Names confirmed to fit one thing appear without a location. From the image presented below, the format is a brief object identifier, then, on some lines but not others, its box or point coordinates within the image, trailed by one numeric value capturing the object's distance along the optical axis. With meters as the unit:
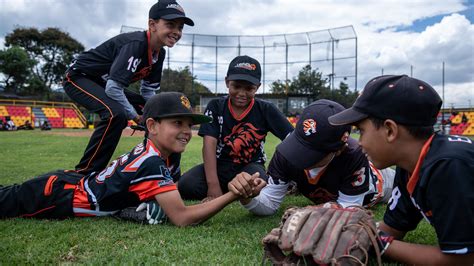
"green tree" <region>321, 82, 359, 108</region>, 32.49
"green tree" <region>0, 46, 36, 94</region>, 37.81
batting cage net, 31.73
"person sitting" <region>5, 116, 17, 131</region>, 24.03
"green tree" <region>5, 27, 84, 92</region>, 43.34
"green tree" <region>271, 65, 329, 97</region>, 36.47
